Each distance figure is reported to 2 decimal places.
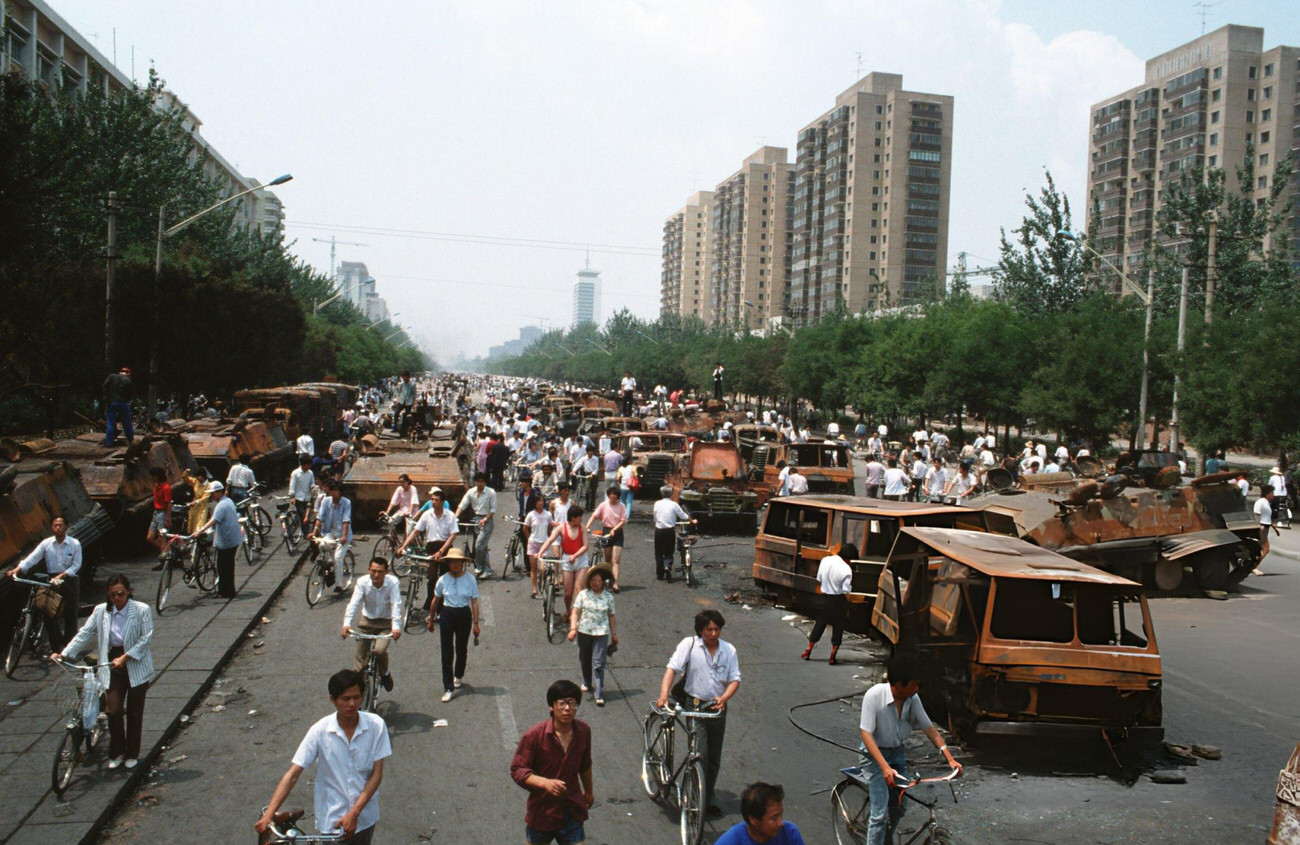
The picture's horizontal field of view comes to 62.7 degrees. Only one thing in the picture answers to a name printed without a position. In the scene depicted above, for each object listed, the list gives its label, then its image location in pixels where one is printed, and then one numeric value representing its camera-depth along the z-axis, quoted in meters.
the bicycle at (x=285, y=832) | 5.41
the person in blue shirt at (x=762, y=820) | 4.82
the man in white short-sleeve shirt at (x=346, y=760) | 5.75
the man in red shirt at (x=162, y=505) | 16.98
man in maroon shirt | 5.93
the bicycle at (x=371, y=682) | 9.94
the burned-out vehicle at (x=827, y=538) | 14.20
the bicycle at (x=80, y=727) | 8.08
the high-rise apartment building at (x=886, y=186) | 112.62
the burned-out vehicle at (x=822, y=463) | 26.20
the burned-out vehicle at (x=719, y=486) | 23.81
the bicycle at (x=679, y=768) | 7.20
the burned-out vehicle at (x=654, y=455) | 28.03
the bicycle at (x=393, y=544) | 16.94
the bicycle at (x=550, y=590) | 13.43
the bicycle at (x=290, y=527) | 19.77
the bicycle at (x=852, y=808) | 6.93
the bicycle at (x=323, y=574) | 15.36
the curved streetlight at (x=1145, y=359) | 33.56
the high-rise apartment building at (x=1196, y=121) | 87.12
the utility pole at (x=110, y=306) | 26.11
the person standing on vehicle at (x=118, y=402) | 22.55
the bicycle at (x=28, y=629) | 11.28
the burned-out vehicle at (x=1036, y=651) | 9.05
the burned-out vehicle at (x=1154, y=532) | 17.30
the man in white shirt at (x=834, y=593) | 12.49
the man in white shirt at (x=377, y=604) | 9.96
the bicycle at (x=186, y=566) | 14.45
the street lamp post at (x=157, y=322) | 30.75
